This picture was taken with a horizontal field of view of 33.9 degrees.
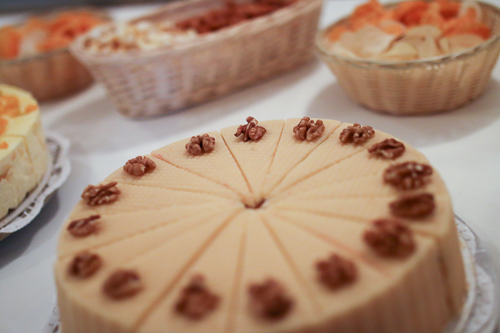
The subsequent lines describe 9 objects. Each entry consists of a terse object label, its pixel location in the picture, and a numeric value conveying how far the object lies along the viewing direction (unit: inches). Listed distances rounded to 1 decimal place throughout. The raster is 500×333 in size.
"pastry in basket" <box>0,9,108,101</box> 39.3
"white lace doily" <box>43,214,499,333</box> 21.7
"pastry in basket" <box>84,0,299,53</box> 35.2
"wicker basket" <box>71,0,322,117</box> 33.2
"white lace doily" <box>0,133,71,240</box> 27.4
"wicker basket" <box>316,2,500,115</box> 28.8
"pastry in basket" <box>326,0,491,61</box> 29.9
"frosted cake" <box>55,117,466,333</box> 20.2
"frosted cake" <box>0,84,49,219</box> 27.5
